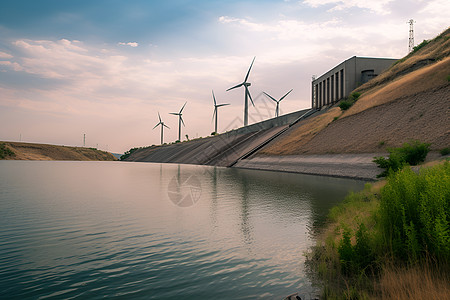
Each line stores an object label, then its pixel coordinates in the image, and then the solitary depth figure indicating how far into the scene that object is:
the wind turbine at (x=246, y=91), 103.00
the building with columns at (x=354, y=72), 86.06
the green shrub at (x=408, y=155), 28.98
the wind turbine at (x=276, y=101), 112.91
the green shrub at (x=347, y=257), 7.77
